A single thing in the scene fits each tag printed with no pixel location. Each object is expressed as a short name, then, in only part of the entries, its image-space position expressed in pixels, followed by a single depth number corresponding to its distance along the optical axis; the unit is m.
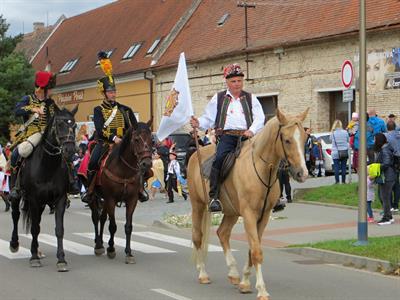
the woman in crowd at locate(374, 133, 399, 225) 15.86
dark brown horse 11.77
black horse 11.09
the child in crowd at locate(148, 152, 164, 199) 26.27
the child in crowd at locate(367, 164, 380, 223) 15.66
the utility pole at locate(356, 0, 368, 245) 12.68
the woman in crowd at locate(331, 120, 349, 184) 23.00
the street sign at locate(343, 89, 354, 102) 21.25
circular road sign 20.73
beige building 29.48
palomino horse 8.54
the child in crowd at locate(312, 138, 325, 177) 28.19
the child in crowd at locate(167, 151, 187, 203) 24.06
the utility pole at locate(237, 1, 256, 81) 37.41
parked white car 29.56
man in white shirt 9.73
